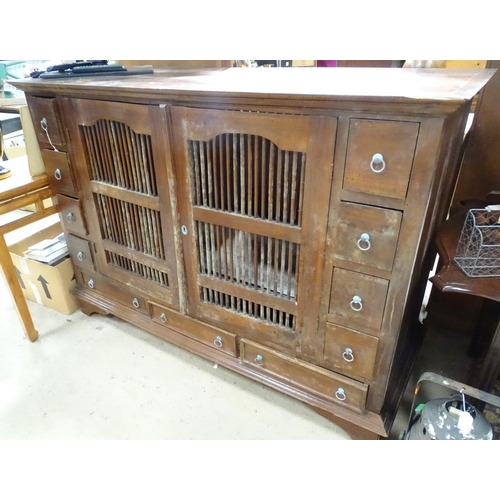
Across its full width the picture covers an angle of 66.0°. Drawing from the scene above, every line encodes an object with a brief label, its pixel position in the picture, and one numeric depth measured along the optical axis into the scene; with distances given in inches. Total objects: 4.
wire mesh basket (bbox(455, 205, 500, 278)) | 39.5
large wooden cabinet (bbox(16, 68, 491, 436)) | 35.7
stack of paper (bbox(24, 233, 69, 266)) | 71.4
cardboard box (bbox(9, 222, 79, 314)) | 72.6
